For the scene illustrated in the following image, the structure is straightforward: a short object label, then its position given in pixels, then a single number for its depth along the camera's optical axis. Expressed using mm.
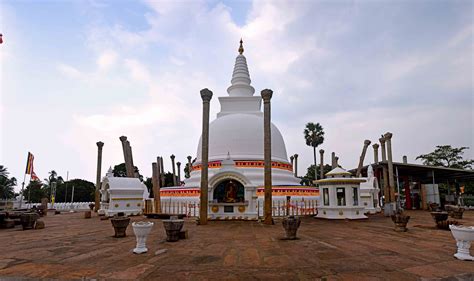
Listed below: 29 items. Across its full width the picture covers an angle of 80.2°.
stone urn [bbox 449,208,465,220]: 18609
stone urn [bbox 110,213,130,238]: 10617
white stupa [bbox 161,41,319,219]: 18188
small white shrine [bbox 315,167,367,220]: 18975
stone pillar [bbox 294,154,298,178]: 37003
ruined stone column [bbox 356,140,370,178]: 26867
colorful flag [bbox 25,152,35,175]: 26028
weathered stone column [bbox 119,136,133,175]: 23562
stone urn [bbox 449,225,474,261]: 6840
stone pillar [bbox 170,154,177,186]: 35250
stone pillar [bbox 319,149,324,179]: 33781
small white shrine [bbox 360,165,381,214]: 23672
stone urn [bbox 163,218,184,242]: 9484
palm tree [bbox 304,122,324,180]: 44031
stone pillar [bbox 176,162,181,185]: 37488
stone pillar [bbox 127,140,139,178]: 23812
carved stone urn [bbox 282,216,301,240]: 9906
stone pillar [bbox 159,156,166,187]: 32925
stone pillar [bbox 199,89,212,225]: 15024
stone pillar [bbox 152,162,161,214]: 17578
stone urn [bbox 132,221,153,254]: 7605
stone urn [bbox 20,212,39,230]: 13867
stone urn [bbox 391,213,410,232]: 12172
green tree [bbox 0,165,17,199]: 41625
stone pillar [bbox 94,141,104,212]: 26234
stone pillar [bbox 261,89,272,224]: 14648
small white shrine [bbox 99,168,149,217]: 22016
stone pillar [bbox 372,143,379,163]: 29641
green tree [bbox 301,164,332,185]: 52866
